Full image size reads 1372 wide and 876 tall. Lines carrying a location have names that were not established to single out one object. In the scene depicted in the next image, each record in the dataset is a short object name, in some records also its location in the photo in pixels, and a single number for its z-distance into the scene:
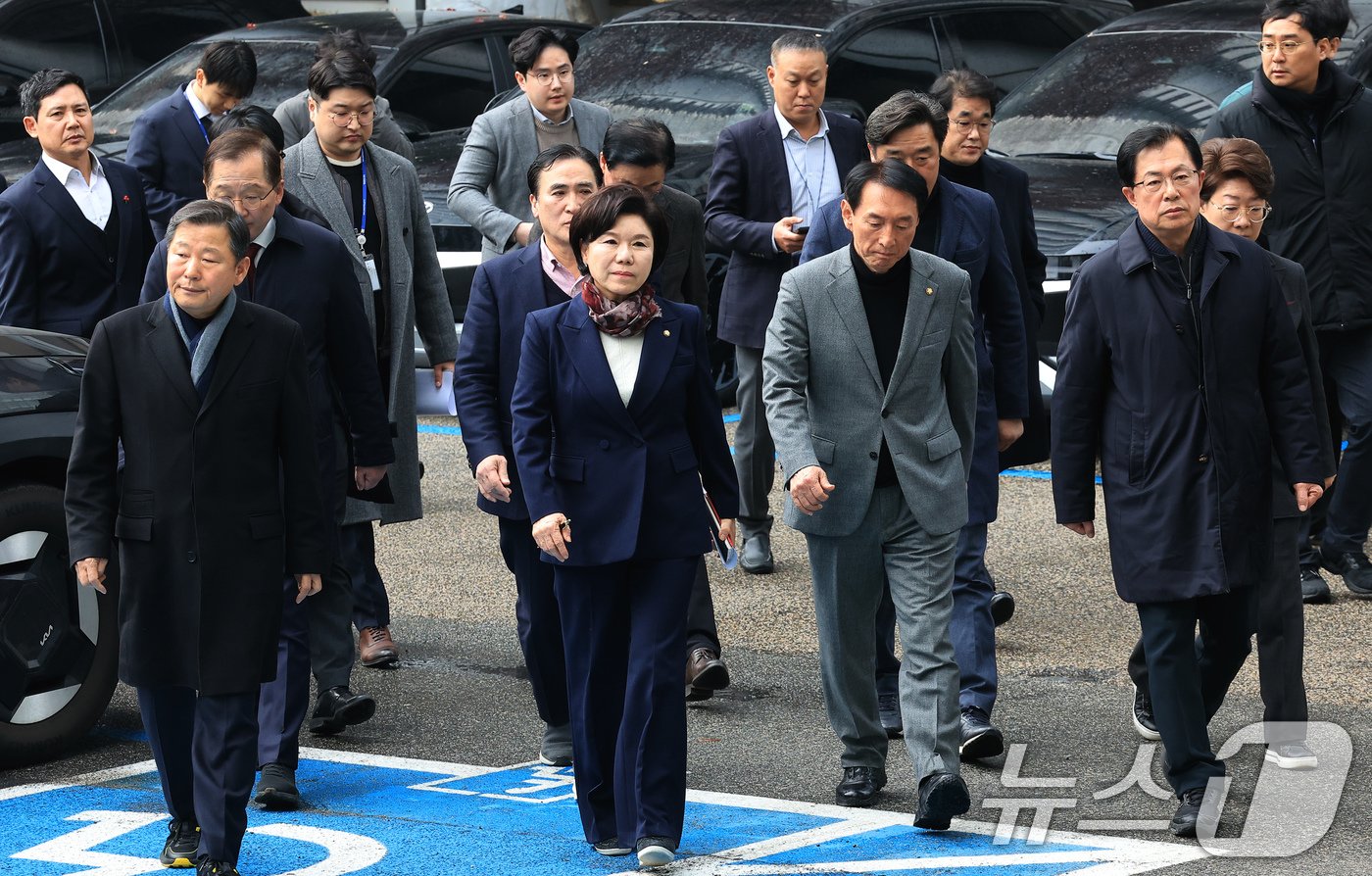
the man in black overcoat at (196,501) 10.50
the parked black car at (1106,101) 20.56
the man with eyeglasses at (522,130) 16.67
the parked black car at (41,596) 12.58
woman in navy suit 10.80
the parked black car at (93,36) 32.09
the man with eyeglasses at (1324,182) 15.86
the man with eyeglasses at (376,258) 14.29
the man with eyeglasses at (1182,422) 11.17
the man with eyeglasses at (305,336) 11.93
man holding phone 16.44
